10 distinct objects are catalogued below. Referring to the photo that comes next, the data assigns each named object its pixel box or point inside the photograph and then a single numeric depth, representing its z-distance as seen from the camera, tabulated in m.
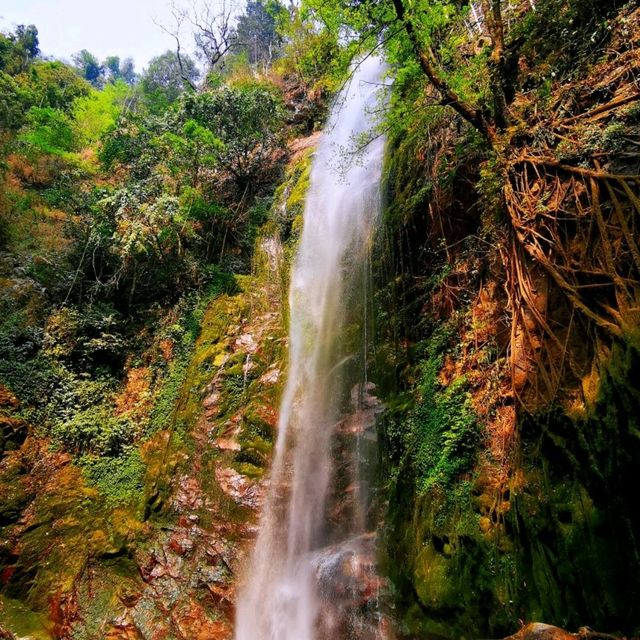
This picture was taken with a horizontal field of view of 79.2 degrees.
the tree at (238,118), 12.33
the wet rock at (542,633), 2.39
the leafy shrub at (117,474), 7.47
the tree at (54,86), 17.77
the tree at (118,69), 41.16
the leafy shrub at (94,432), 8.03
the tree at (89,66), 37.22
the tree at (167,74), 25.06
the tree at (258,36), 26.47
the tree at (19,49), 20.67
